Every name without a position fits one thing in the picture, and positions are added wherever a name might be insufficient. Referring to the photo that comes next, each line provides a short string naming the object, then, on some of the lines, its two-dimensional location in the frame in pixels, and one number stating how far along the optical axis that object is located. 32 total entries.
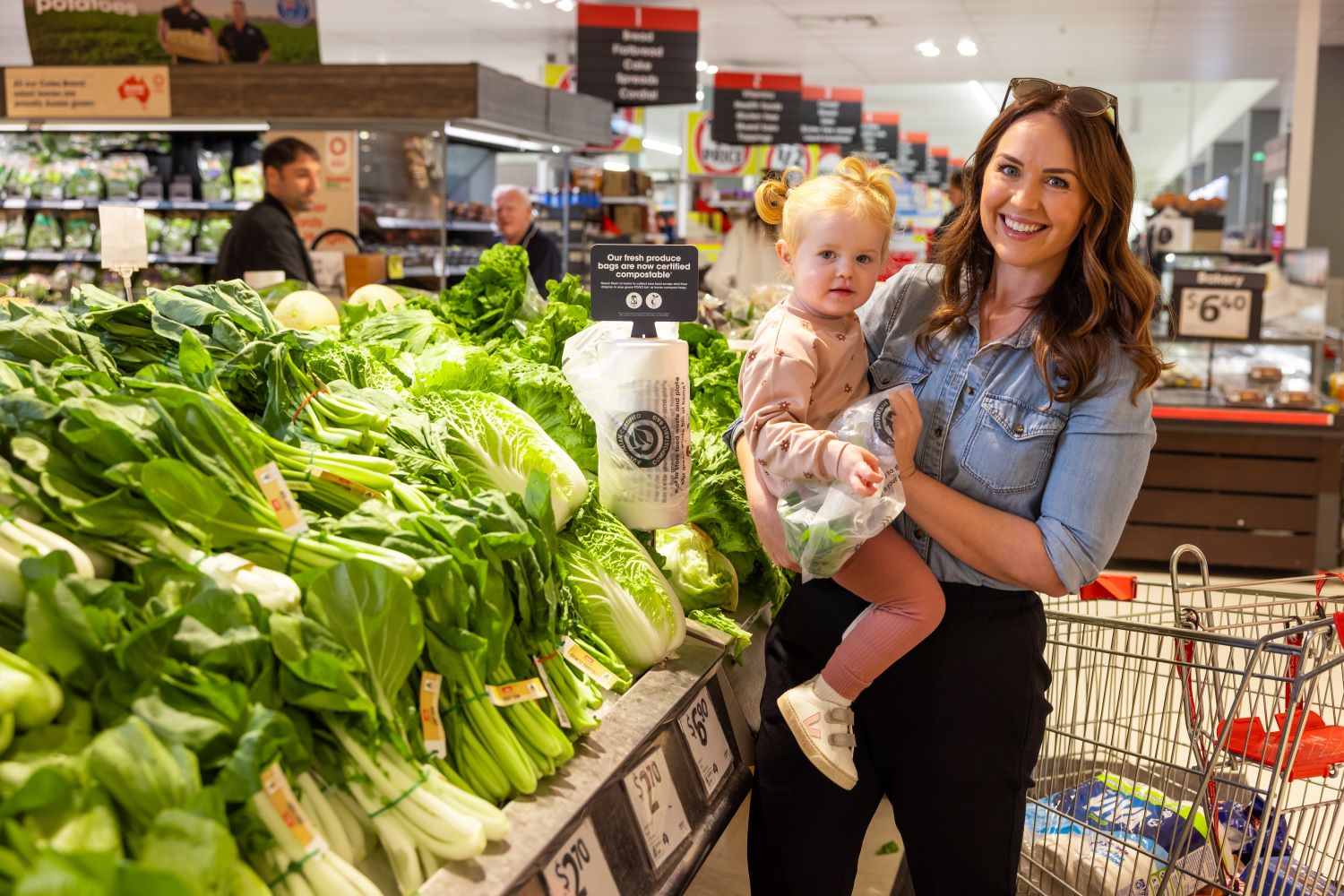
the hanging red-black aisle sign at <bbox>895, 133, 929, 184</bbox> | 19.52
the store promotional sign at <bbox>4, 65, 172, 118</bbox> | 6.77
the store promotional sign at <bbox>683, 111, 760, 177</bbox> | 14.30
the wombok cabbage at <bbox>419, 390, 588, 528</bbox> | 1.88
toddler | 1.75
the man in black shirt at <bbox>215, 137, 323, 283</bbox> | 5.80
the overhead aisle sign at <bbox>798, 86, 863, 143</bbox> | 14.62
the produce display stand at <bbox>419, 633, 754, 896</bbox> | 1.23
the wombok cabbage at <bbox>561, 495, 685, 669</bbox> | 1.83
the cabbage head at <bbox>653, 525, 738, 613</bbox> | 2.11
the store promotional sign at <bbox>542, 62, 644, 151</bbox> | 12.95
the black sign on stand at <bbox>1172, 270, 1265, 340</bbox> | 6.37
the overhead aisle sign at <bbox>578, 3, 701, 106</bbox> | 9.86
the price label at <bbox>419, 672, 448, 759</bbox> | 1.26
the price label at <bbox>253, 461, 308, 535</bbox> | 1.31
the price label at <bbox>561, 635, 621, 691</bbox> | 1.67
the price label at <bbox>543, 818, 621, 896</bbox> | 1.27
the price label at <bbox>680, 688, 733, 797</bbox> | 1.80
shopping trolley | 1.87
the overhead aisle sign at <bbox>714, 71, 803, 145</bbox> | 12.50
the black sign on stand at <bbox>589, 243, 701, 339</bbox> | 1.96
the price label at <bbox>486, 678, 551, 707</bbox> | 1.36
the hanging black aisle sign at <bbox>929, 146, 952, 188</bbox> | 21.12
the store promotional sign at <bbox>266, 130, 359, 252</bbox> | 6.43
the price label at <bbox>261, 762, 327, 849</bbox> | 1.03
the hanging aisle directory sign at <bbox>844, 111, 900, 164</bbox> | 16.83
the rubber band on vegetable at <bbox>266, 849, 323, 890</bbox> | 1.03
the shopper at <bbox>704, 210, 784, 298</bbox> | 7.64
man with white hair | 7.37
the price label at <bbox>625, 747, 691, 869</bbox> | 1.53
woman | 1.71
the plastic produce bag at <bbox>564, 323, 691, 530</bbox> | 1.93
